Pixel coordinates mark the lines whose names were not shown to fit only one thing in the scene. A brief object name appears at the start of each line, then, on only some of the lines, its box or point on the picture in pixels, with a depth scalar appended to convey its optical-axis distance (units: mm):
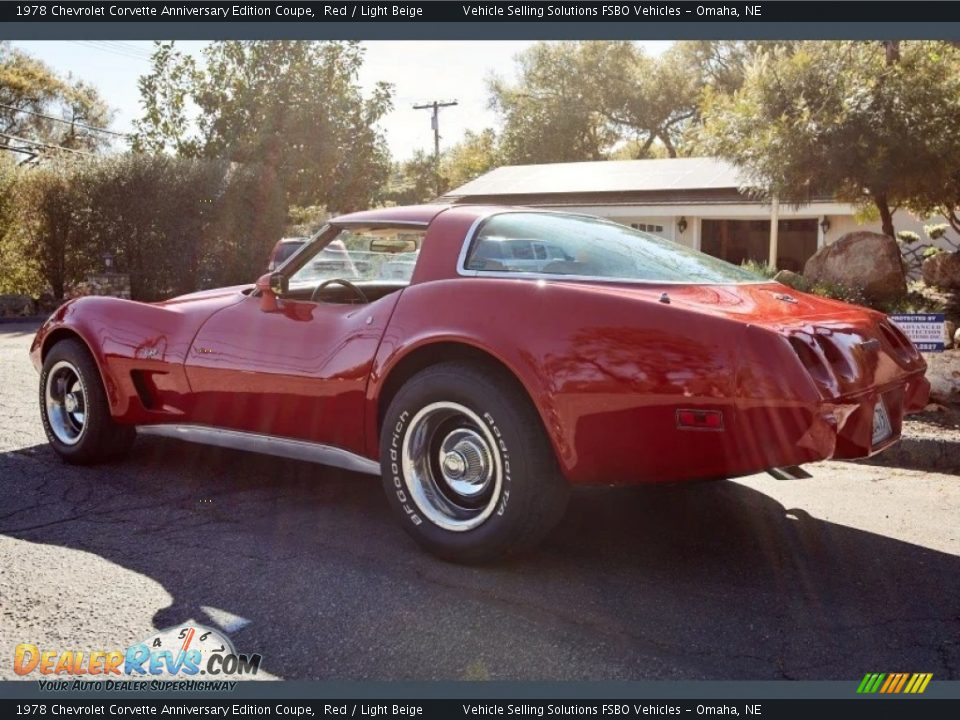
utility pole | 49500
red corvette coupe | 3160
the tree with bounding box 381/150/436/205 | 56500
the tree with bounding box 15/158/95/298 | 17891
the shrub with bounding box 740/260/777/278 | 13200
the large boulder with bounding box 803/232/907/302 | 11312
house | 22422
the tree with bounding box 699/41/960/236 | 11031
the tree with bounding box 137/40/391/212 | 24125
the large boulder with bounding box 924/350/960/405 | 6250
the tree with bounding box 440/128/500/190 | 53375
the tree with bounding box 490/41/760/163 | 50062
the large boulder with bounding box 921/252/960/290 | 10703
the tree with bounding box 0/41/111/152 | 41375
